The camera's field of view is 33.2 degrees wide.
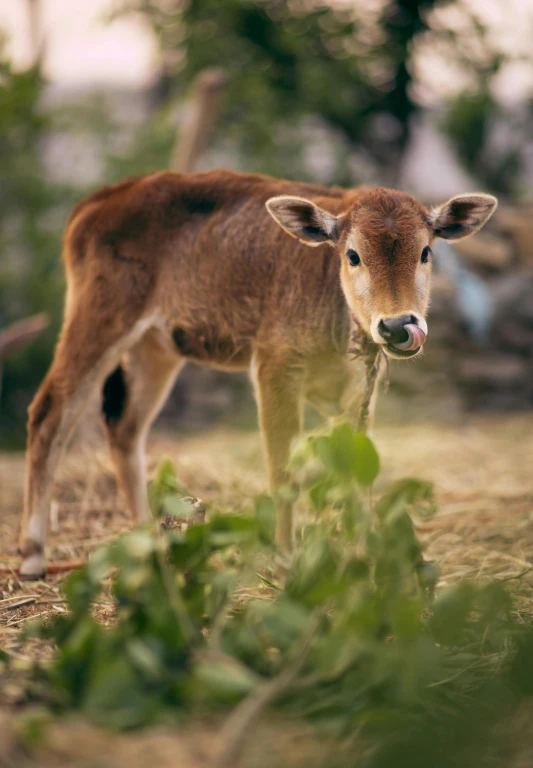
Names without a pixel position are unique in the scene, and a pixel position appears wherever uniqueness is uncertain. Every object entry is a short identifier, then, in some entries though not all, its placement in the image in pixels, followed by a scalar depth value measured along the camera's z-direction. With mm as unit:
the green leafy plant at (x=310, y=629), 2635
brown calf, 4727
